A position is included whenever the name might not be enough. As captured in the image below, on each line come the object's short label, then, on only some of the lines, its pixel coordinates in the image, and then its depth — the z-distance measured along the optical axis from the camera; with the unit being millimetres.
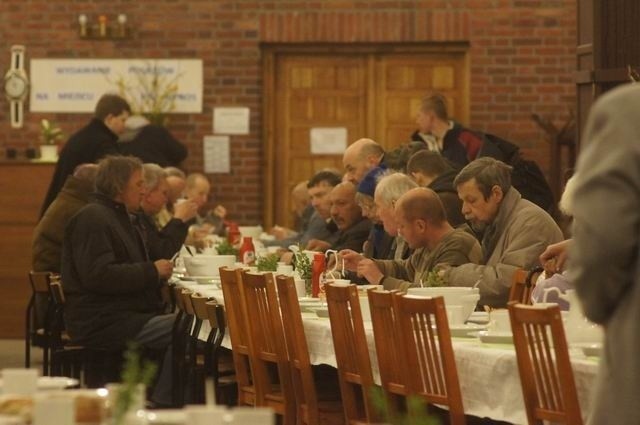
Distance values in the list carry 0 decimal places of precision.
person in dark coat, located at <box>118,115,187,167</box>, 19393
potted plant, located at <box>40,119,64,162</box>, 19999
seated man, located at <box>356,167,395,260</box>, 12406
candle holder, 20629
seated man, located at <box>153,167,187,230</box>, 17824
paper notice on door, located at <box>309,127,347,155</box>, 21080
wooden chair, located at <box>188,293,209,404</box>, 11090
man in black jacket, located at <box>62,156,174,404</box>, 12501
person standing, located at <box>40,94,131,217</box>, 17622
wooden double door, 20878
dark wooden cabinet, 19904
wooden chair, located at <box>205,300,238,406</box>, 10635
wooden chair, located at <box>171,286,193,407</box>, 11853
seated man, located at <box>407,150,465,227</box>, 12239
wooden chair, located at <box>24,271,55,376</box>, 14046
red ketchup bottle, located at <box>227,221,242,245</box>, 16094
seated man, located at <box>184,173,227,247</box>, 17492
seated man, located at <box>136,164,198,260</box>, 14557
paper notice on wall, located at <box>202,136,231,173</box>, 20878
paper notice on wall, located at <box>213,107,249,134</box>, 20878
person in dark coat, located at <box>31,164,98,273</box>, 14806
